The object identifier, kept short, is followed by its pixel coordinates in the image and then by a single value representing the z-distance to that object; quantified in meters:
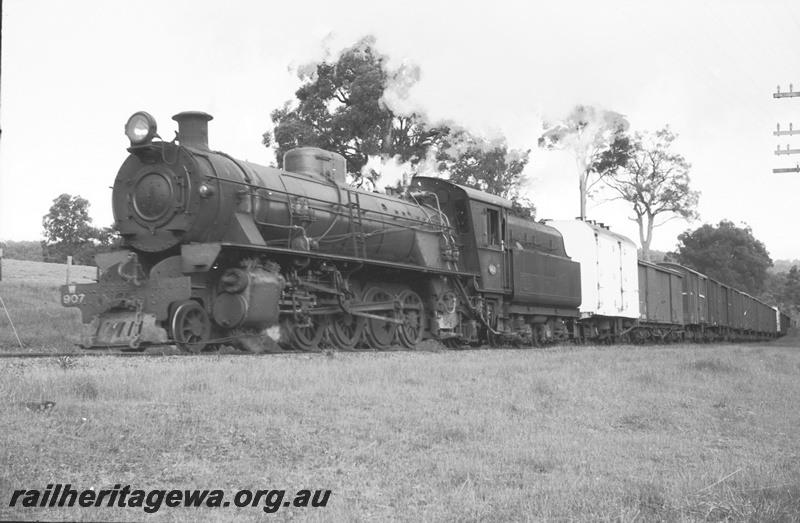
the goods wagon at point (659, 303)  28.84
